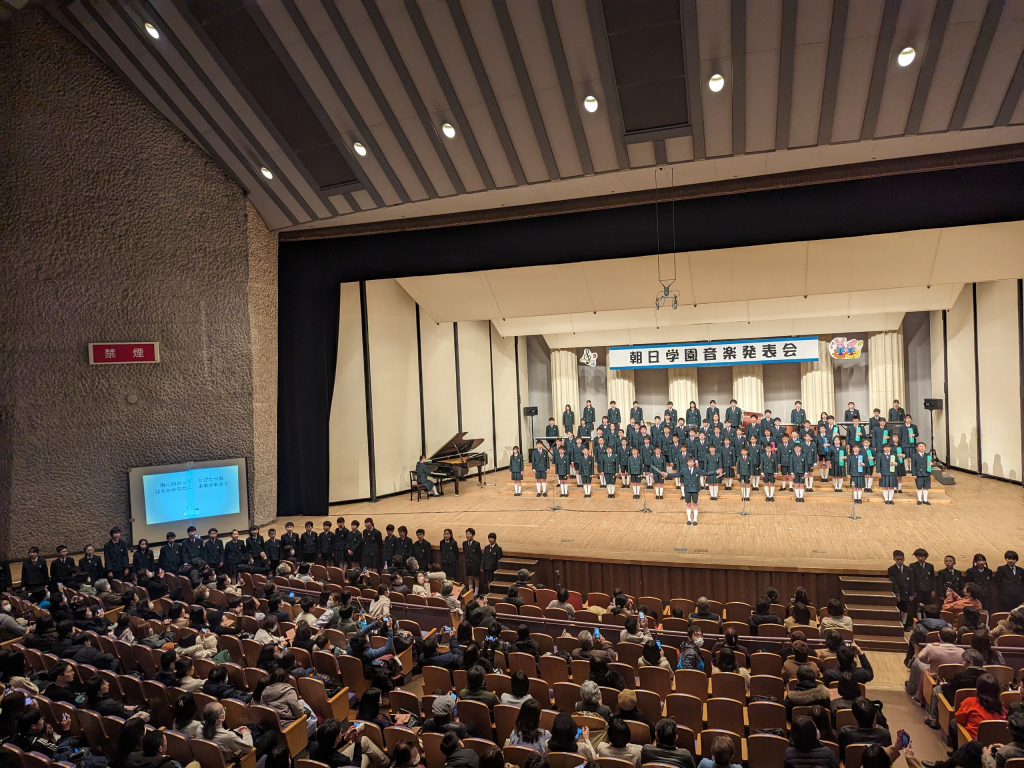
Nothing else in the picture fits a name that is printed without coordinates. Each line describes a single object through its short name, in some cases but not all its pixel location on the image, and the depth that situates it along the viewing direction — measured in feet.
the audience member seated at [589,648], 17.07
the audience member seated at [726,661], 16.57
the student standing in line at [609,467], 44.50
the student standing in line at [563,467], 44.32
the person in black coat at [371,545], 33.60
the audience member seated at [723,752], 10.92
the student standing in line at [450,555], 31.45
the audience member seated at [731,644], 17.49
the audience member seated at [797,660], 16.16
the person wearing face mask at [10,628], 22.89
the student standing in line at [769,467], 40.60
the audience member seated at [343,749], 12.60
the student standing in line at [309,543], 34.83
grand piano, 47.39
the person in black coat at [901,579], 25.36
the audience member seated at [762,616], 20.59
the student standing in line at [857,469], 37.93
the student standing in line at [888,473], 38.06
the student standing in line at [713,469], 41.75
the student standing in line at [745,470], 40.29
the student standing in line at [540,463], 45.01
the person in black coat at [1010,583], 23.98
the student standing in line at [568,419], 59.43
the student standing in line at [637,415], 47.92
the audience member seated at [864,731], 13.08
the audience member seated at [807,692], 14.19
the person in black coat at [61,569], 30.43
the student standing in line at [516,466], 45.29
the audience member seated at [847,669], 15.14
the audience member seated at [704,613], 20.72
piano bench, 47.42
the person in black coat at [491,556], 30.70
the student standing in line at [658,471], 43.19
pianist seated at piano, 47.09
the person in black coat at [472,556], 31.22
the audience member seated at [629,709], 13.64
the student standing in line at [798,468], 39.70
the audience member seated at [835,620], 19.71
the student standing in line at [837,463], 41.47
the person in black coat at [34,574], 30.45
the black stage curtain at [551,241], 31.17
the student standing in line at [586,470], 44.21
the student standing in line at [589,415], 54.29
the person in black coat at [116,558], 32.09
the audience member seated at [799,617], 20.29
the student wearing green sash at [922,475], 37.68
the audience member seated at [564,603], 21.98
